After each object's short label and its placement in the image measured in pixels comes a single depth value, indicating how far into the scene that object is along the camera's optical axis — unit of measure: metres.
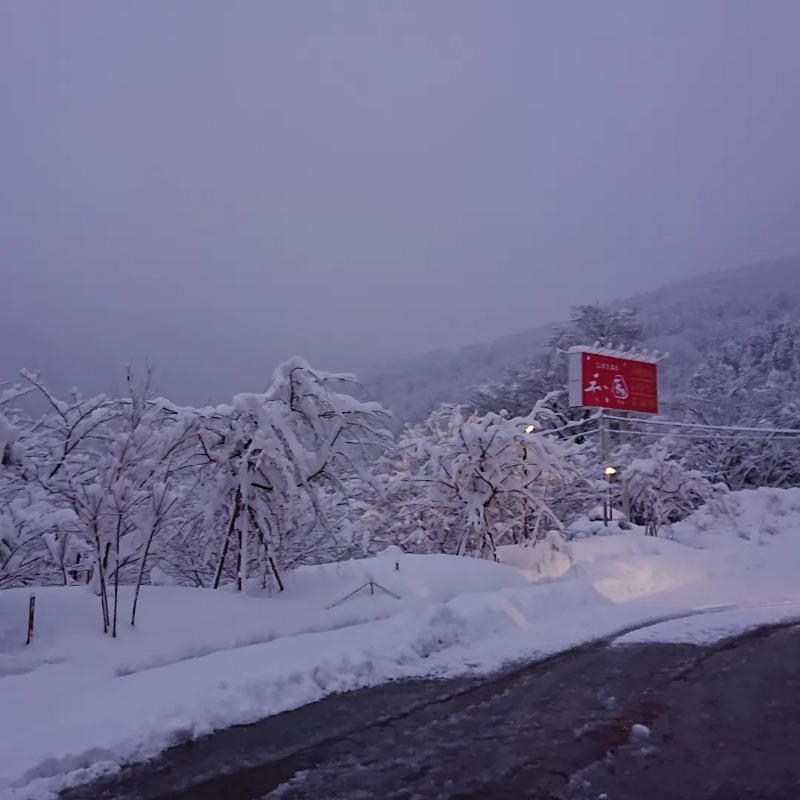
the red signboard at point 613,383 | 31.58
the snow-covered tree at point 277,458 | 10.90
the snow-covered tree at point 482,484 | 15.97
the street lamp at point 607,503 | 28.19
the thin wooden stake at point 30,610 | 7.44
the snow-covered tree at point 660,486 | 27.16
